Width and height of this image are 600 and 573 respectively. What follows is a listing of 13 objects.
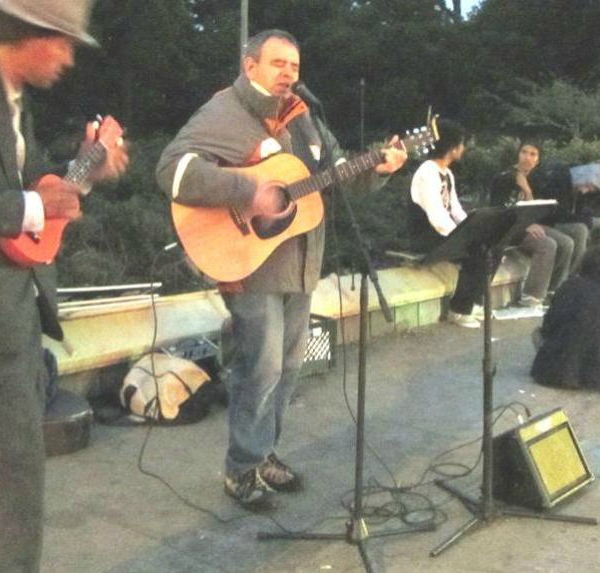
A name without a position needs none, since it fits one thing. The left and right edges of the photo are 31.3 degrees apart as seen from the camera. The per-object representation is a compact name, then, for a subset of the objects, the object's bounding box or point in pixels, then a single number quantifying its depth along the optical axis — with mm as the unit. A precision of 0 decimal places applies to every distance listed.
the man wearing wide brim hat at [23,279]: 2377
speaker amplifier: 4129
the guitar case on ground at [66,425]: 4633
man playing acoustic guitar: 3832
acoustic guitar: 3943
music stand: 4035
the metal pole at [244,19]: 10179
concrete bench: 5352
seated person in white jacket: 7391
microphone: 3582
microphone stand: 3523
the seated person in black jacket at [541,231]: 8188
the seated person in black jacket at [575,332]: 5773
